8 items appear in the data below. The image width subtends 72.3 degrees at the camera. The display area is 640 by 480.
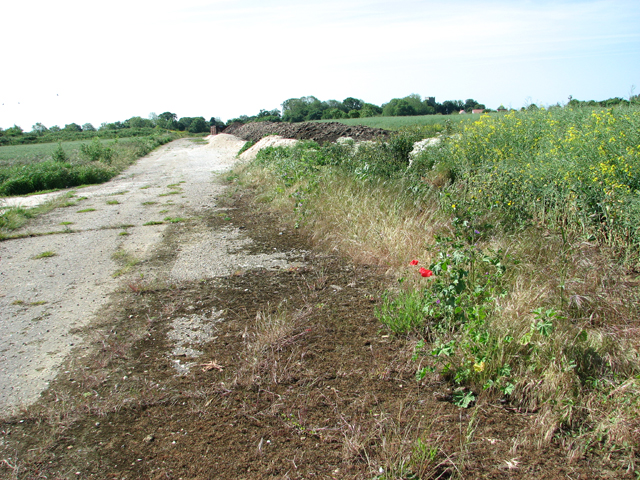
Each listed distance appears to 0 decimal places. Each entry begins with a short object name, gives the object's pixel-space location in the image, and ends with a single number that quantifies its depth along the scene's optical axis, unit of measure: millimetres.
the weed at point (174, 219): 7395
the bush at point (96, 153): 16750
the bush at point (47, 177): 11711
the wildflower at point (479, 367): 2492
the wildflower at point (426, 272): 3032
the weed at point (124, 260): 5012
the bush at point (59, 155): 15531
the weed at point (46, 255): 5808
